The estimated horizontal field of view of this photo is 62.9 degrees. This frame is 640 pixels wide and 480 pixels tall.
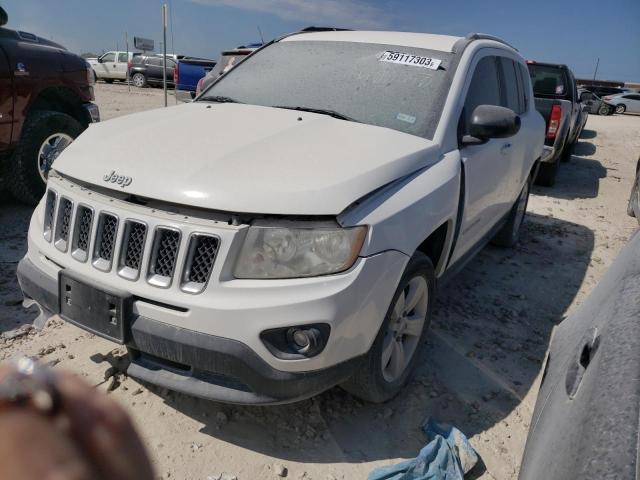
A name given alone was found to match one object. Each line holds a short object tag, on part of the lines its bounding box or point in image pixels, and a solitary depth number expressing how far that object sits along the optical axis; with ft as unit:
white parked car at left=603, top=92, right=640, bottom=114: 90.07
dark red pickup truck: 14.76
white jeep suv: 6.58
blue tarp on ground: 7.20
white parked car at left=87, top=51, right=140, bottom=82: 93.91
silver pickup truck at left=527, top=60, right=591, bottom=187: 25.45
